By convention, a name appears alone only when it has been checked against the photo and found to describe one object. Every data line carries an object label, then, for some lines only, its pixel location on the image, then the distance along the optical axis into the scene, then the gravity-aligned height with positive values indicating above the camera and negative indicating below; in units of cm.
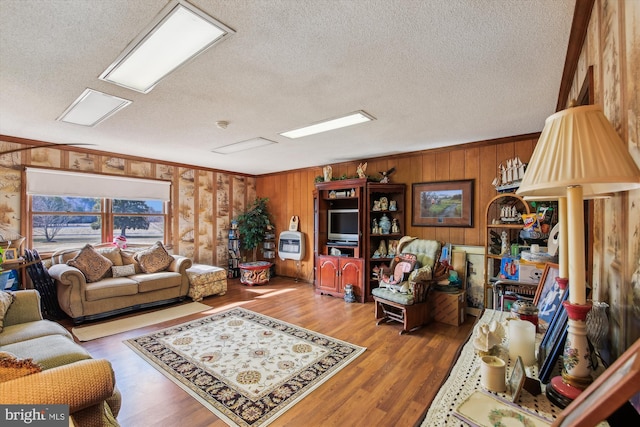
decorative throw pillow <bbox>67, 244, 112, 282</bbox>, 388 -64
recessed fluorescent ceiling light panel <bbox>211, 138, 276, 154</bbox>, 387 +103
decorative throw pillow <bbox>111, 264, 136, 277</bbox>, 422 -80
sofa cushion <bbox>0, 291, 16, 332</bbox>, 223 -69
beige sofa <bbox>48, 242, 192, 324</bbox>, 359 -89
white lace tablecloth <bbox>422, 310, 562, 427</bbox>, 83 -61
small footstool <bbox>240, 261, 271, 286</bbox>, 563 -116
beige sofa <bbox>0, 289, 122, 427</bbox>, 109 -73
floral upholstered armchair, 336 -95
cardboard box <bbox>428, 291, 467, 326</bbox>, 356 -120
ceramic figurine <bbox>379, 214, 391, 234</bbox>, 469 -18
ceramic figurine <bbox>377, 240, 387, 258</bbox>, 471 -58
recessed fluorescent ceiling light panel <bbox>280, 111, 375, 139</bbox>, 296 +104
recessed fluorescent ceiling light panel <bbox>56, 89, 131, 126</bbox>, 249 +107
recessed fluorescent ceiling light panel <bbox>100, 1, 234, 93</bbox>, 150 +107
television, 497 -20
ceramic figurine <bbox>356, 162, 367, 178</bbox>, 484 +78
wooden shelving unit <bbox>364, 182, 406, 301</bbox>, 461 -10
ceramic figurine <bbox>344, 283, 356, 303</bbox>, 457 -130
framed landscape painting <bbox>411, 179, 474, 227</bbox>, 404 +15
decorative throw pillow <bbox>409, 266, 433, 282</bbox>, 339 -74
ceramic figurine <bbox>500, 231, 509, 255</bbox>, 341 -38
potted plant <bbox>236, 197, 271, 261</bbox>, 621 -18
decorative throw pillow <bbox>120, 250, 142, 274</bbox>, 450 -69
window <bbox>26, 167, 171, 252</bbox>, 409 +15
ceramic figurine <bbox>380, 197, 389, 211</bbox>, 468 +18
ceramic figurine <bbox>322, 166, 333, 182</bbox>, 519 +76
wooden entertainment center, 463 -37
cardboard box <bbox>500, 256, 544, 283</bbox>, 268 -58
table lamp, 68 +9
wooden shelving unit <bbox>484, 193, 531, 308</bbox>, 339 -26
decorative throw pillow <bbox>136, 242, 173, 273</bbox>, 453 -68
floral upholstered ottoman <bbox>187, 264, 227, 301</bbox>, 461 -109
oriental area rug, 210 -138
